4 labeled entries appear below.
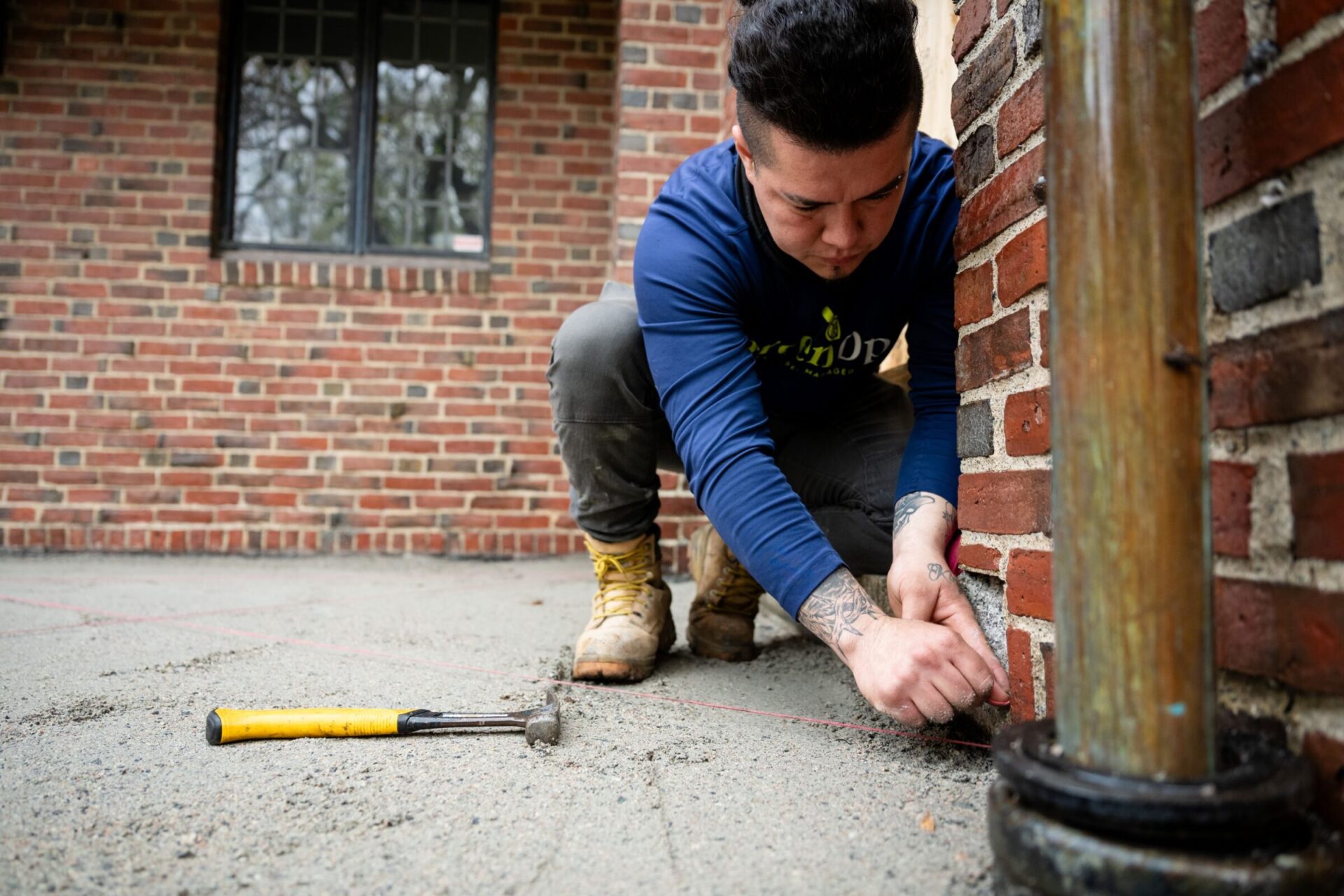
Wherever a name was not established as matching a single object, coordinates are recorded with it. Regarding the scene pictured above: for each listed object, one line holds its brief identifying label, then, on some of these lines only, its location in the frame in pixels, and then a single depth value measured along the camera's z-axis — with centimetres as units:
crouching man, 119
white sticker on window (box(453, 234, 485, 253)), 411
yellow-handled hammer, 119
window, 405
